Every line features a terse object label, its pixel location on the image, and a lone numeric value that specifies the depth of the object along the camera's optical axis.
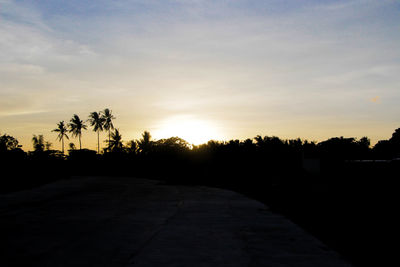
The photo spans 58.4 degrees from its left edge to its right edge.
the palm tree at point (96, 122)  92.94
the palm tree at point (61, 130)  108.31
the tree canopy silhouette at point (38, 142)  124.38
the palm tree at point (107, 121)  94.00
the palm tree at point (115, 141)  84.81
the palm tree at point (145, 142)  84.75
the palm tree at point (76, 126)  95.81
